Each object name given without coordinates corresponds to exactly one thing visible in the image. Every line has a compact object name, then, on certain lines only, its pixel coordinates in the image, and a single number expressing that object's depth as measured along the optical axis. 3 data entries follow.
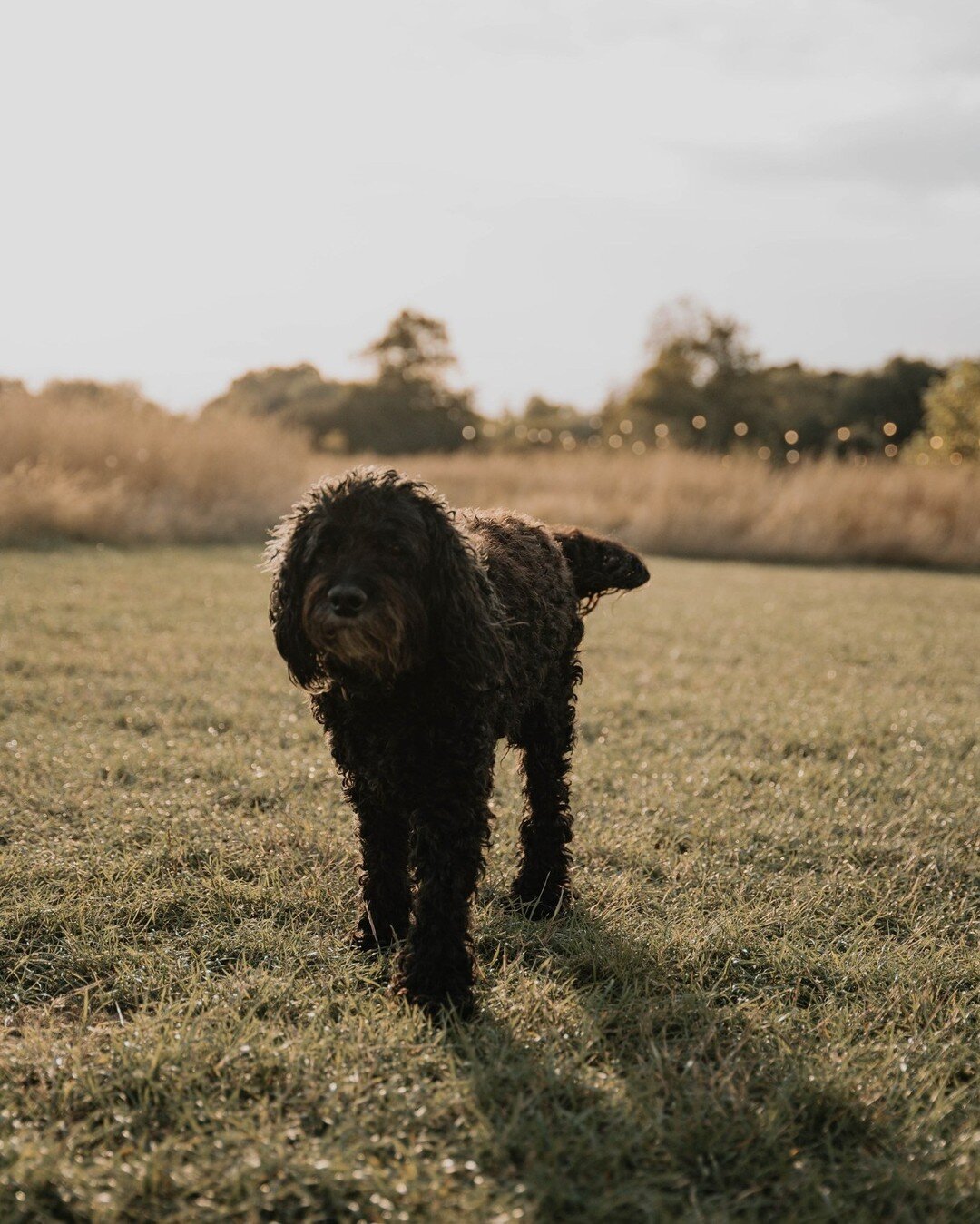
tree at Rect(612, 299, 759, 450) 43.50
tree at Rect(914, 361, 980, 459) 29.97
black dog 2.96
